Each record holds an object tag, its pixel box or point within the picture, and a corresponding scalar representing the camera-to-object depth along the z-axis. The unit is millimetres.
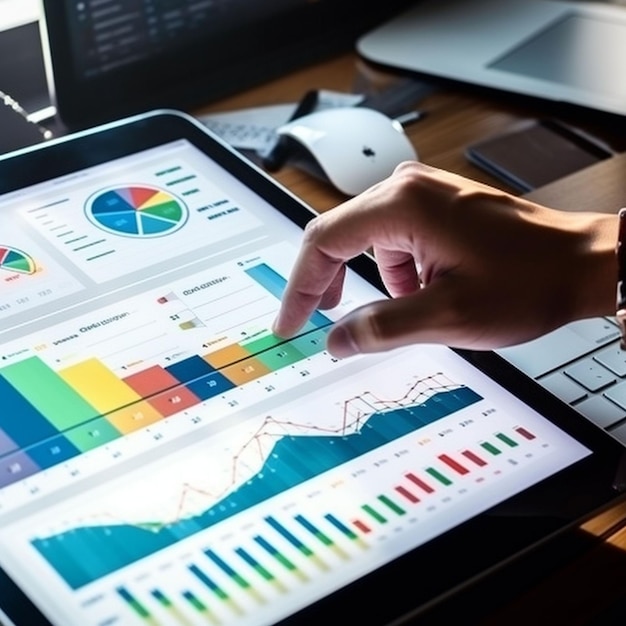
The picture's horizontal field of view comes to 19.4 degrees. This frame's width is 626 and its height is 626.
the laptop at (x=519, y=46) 1057
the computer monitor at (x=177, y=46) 973
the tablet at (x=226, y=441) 690
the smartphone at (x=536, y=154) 976
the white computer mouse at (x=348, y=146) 955
